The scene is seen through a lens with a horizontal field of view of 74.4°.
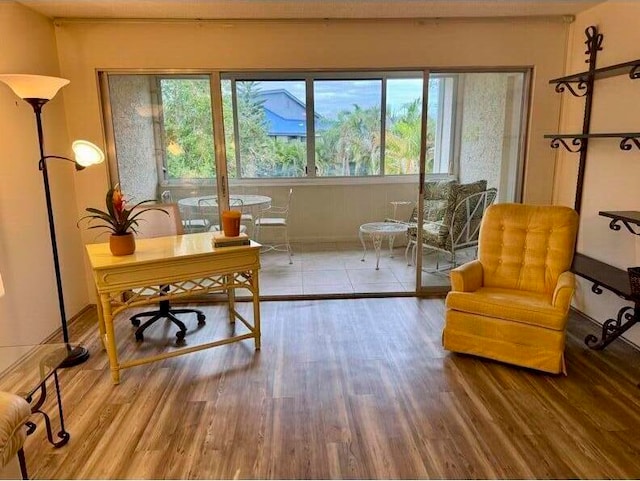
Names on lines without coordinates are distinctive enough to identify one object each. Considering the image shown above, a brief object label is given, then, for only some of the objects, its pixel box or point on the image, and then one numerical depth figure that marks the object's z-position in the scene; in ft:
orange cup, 9.36
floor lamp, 7.91
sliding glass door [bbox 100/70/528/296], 12.23
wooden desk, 8.11
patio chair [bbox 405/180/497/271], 13.23
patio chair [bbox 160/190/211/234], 12.66
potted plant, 8.34
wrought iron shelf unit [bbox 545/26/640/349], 8.90
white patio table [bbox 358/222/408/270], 16.26
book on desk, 9.04
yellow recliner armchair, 8.54
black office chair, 10.83
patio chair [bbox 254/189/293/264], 17.04
